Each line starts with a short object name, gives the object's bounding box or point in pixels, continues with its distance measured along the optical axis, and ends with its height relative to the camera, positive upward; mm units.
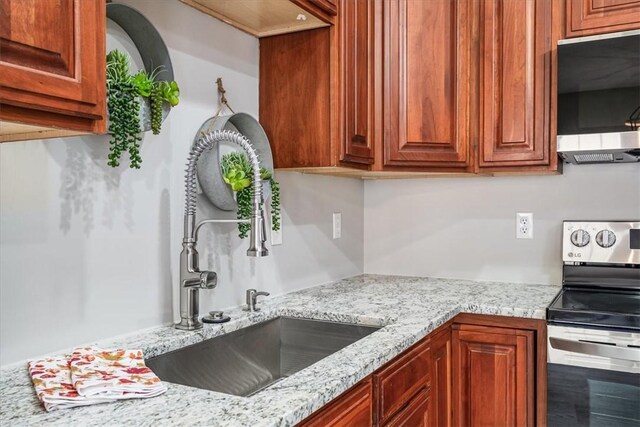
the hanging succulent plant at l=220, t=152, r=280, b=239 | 1569 +85
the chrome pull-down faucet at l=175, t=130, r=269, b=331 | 1414 -96
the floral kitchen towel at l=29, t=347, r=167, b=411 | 935 -328
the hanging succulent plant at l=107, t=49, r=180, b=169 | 1199 +250
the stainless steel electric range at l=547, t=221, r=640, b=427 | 1608 -490
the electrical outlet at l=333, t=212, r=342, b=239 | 2410 -85
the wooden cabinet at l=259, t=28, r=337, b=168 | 1816 +388
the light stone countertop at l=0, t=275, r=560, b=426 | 891 -349
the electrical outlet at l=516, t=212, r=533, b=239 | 2312 -86
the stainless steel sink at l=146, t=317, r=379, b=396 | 1372 -433
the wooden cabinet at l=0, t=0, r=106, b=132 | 757 +226
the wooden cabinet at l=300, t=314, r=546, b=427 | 1690 -572
